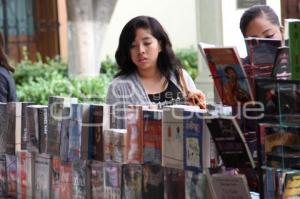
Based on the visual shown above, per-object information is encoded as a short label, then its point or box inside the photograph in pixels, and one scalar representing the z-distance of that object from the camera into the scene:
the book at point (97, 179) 6.49
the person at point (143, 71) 7.68
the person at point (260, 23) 7.56
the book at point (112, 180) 6.34
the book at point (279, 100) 5.20
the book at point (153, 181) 6.03
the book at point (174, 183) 5.84
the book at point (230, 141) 5.42
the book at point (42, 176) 7.06
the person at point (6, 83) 9.69
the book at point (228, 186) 5.41
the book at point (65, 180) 6.79
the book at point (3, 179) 7.68
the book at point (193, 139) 5.63
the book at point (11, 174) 7.56
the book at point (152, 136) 6.02
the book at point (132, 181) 6.18
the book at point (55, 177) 6.92
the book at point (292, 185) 5.21
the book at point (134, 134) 6.15
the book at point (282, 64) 5.49
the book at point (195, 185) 5.68
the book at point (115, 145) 6.29
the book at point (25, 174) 7.26
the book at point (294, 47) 5.26
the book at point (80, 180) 6.63
